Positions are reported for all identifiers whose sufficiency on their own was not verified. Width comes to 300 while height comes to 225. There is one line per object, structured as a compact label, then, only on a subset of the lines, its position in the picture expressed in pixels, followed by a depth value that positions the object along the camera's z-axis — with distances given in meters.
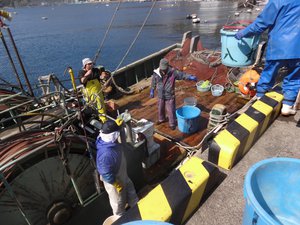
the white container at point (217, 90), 8.08
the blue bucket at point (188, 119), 6.07
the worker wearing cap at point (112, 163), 3.58
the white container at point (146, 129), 4.96
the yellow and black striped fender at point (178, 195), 2.72
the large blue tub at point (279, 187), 2.34
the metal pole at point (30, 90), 4.44
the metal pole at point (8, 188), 3.04
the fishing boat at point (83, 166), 3.15
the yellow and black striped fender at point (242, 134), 3.67
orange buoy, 7.50
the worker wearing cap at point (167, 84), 5.87
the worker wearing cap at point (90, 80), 6.36
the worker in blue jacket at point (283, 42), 4.16
